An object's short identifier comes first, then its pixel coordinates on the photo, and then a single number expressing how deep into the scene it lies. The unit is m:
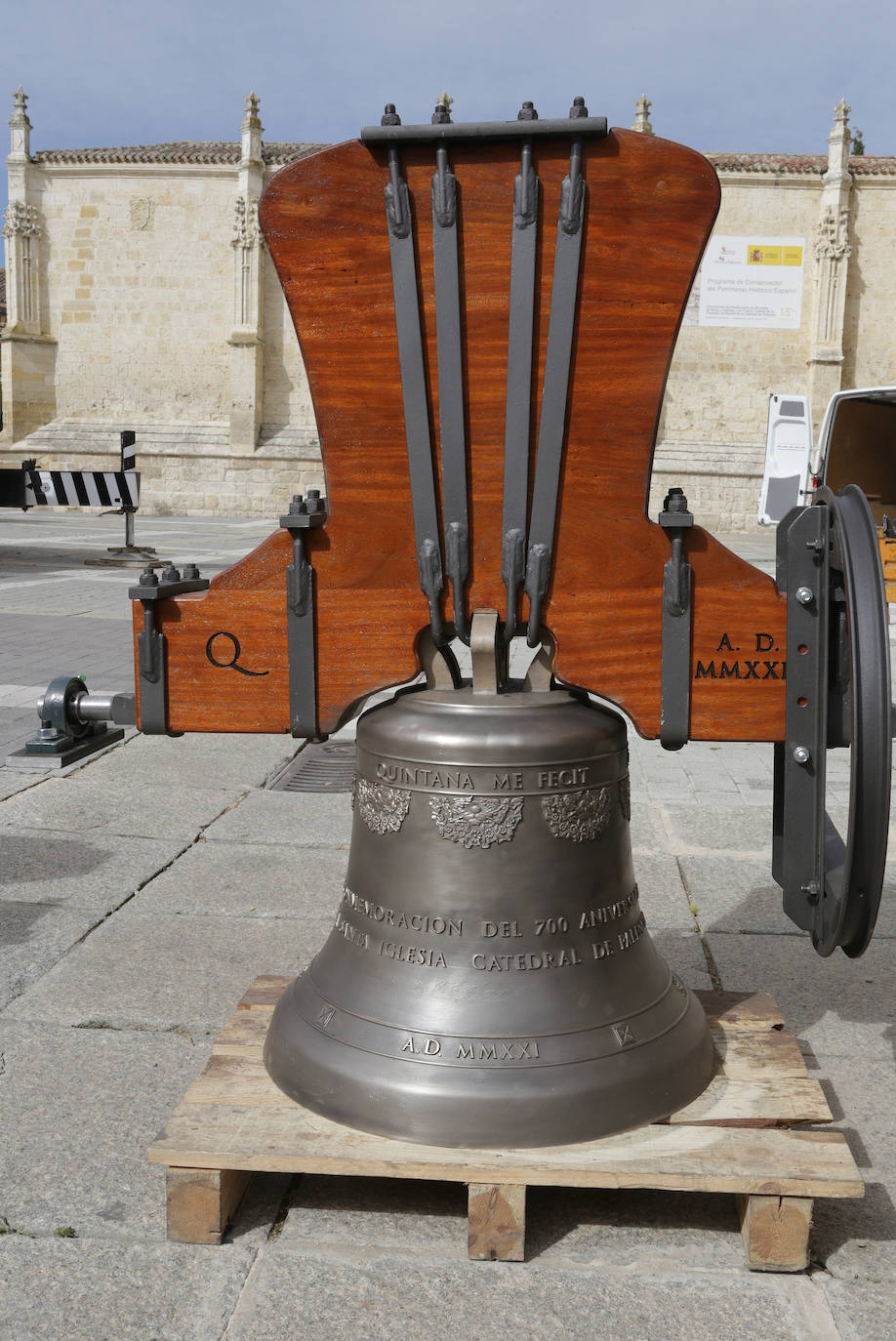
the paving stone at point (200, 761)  5.57
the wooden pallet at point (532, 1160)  2.12
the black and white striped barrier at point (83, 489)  15.13
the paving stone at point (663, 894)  3.86
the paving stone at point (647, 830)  4.66
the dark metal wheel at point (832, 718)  1.95
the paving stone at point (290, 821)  4.68
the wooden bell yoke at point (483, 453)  2.12
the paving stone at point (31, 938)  3.33
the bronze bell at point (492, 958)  2.26
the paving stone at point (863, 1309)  1.97
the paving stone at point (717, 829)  4.68
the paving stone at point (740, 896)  3.86
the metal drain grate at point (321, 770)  5.51
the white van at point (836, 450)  13.05
